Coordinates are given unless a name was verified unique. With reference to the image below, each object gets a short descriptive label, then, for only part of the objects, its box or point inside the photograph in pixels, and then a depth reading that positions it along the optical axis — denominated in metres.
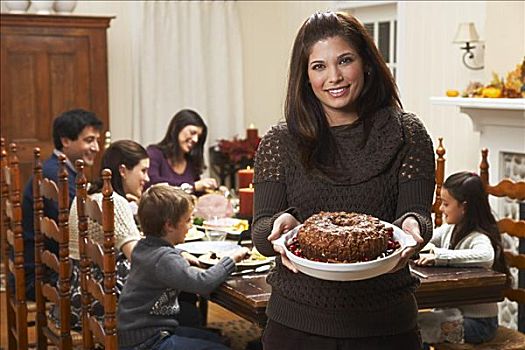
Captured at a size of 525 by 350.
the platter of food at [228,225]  3.62
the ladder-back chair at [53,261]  3.16
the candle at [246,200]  3.72
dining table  2.62
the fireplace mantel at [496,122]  4.25
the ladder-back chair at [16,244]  3.57
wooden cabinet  5.82
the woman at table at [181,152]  4.72
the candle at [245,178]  3.80
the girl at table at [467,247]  2.86
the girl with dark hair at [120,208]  3.15
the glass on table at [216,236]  3.47
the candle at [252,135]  6.47
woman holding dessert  1.81
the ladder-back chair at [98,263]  2.66
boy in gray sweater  2.80
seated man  3.70
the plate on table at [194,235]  3.46
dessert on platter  1.71
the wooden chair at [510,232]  3.08
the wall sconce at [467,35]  4.77
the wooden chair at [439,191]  3.60
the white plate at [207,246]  3.15
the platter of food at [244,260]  2.86
